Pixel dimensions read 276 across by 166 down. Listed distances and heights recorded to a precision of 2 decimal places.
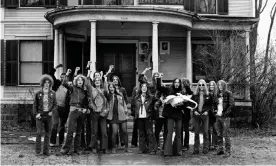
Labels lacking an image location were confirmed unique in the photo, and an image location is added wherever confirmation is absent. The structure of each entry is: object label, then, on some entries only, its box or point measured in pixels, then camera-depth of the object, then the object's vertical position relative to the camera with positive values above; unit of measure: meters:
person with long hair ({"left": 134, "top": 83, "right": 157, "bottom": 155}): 9.14 -1.06
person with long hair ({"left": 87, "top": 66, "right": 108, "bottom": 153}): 8.96 -0.93
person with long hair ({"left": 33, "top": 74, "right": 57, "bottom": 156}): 8.63 -0.83
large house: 15.42 +1.33
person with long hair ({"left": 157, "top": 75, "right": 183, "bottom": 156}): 8.90 -1.10
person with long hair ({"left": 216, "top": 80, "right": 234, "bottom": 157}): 8.93 -0.96
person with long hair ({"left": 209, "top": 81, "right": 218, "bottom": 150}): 9.17 -1.05
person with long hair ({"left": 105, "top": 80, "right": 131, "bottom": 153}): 9.23 -1.00
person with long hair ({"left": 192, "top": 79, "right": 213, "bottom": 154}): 9.11 -0.91
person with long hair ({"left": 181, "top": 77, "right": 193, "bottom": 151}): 9.32 -1.06
